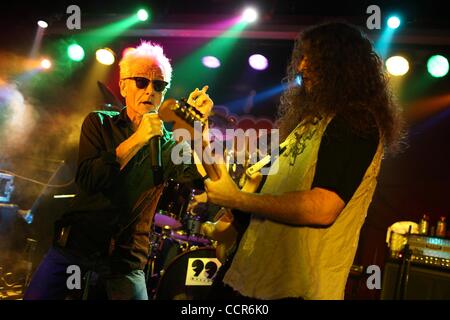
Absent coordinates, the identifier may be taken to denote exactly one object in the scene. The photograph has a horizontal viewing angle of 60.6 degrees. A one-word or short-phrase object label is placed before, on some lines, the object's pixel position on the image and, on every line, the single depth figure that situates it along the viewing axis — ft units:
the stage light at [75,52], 24.67
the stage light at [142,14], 21.16
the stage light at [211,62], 24.09
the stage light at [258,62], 23.21
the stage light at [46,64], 25.30
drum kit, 15.74
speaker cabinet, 15.97
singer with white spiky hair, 8.20
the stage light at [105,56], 24.30
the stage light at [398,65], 19.56
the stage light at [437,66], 18.92
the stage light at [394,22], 17.54
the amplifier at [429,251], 16.53
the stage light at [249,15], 19.41
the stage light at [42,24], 23.47
